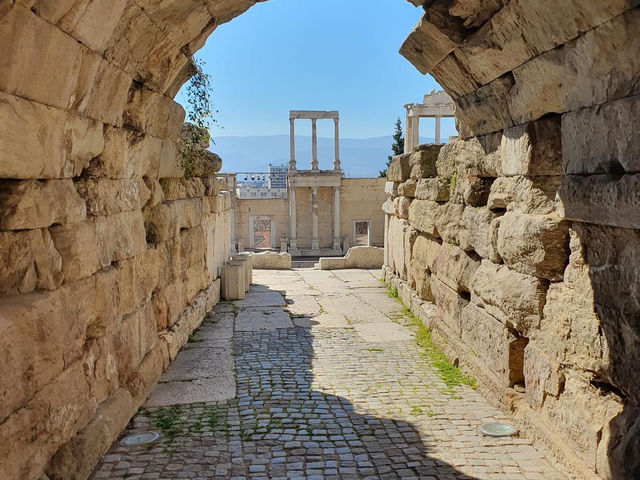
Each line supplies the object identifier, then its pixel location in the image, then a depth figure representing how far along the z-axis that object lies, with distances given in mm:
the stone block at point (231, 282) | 10422
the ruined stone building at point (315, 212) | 32438
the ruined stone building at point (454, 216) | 3348
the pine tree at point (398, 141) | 38925
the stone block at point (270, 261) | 15820
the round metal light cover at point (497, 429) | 4699
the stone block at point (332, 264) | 15000
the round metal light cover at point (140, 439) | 4552
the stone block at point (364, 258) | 15039
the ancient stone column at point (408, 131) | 25038
